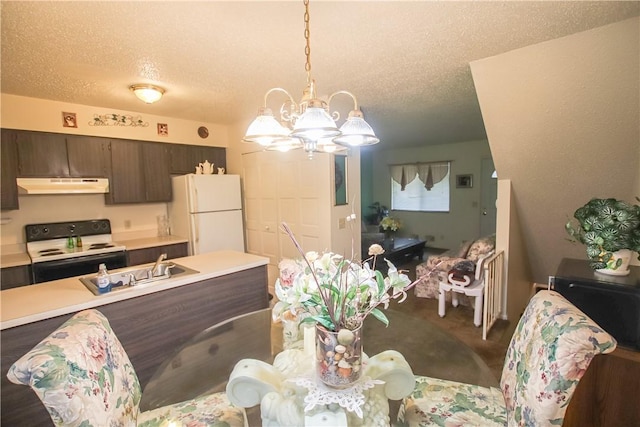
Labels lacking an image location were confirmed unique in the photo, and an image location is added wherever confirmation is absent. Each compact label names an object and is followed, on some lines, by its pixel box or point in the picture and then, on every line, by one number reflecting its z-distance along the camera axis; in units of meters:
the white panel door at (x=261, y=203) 3.96
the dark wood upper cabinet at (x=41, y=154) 2.92
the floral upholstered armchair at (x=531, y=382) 0.94
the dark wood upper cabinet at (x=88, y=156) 3.22
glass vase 0.89
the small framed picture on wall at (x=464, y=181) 6.09
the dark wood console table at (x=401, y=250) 5.03
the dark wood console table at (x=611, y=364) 1.47
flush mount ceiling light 2.58
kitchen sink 1.98
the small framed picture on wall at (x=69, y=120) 3.14
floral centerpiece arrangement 0.90
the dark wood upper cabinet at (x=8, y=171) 2.81
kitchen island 1.50
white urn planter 1.74
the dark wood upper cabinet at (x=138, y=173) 3.52
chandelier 1.26
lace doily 0.86
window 6.54
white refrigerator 3.70
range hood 2.91
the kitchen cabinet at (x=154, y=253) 3.38
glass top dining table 1.45
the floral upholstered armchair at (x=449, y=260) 3.35
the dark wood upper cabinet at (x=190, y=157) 3.98
